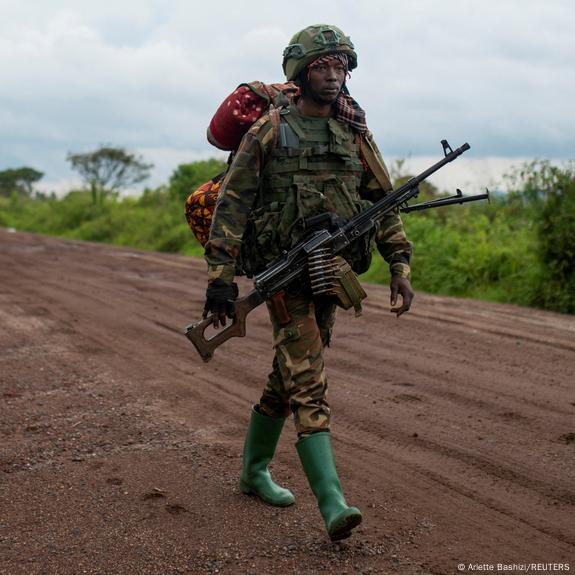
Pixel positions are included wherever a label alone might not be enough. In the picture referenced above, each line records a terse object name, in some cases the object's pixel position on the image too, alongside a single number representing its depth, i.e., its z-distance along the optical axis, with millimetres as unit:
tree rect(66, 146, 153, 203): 39594
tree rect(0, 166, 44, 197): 52812
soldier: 3719
